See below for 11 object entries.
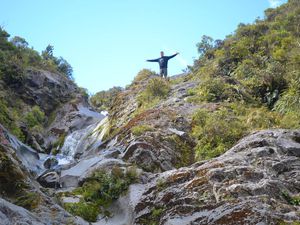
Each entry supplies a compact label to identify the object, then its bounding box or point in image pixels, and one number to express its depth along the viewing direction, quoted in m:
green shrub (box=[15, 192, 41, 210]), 7.40
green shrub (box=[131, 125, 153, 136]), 14.73
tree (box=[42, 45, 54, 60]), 43.26
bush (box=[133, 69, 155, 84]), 26.96
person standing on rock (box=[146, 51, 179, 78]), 25.22
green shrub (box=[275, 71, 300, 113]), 15.77
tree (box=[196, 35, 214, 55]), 34.02
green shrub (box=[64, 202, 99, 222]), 9.95
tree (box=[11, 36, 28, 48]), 37.78
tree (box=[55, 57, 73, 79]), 44.49
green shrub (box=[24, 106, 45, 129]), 27.91
